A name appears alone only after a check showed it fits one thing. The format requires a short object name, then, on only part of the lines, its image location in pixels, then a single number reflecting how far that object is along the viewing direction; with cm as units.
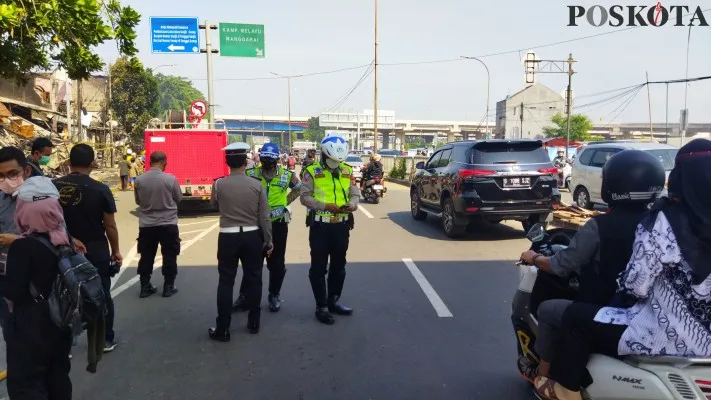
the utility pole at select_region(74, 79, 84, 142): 2095
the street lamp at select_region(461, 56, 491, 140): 3269
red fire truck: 1371
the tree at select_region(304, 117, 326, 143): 10910
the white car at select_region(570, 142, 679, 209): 1297
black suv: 897
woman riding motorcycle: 224
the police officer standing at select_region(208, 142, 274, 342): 465
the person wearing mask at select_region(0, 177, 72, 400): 284
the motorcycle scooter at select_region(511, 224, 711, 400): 225
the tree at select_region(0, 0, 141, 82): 441
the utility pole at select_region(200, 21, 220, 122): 1922
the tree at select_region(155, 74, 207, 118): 9069
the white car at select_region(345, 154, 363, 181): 2248
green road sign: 1967
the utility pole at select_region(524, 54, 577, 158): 2886
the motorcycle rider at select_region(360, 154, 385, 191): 1659
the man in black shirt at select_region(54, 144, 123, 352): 404
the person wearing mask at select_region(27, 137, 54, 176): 569
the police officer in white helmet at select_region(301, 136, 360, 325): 504
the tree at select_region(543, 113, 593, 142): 5697
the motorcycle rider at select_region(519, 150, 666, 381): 259
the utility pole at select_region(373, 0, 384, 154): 2960
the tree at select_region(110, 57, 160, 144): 3088
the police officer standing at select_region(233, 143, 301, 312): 537
